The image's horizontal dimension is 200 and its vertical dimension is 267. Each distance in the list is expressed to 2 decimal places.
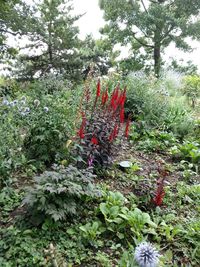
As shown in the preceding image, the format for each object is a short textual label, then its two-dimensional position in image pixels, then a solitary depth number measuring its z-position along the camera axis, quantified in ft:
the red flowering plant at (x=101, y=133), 7.35
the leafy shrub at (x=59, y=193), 5.40
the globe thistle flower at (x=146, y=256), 4.07
